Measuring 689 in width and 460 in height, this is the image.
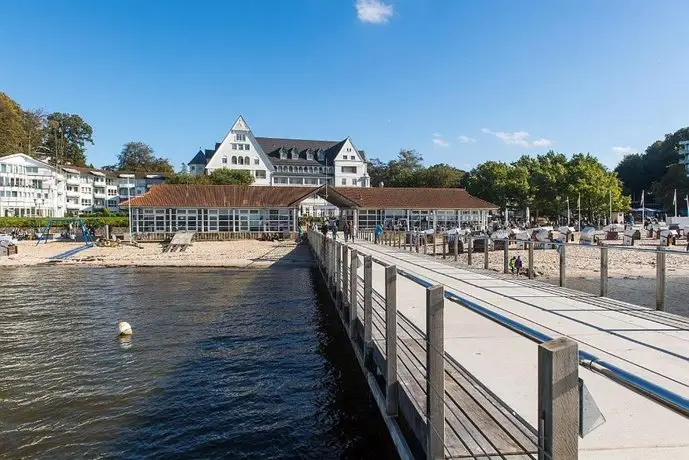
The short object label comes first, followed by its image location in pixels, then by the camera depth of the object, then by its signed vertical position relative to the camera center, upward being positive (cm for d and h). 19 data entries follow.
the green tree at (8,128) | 8062 +1283
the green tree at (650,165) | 10719 +868
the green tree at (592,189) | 6116 +215
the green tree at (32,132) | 8938 +1414
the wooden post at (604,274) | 1004 -123
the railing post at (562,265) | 1194 -127
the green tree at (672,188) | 8238 +310
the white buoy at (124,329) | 1322 -286
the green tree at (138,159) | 11444 +1119
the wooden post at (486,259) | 1609 -148
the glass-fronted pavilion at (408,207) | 4891 +20
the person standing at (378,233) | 3562 -152
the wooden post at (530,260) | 1369 -131
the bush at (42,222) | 6072 -110
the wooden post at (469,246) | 1803 -124
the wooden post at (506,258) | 1541 -140
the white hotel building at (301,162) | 8300 +801
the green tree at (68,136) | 10162 +1482
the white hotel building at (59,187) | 7650 +400
